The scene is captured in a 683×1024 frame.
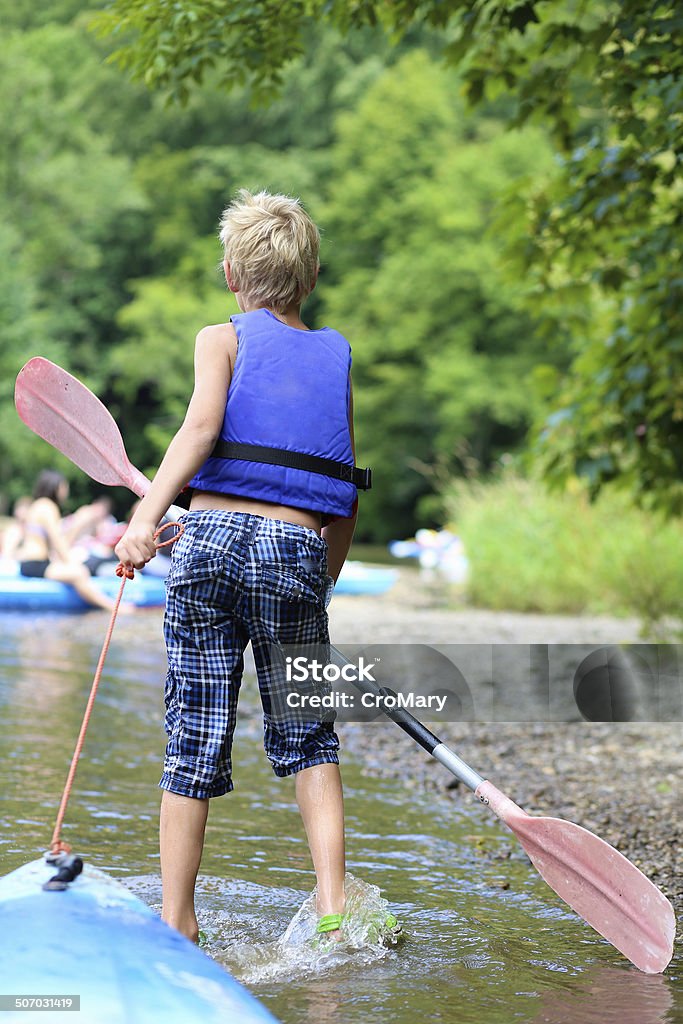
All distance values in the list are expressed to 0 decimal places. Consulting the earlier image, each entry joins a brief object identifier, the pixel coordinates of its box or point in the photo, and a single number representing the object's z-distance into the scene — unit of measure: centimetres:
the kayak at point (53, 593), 1180
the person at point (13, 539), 1312
